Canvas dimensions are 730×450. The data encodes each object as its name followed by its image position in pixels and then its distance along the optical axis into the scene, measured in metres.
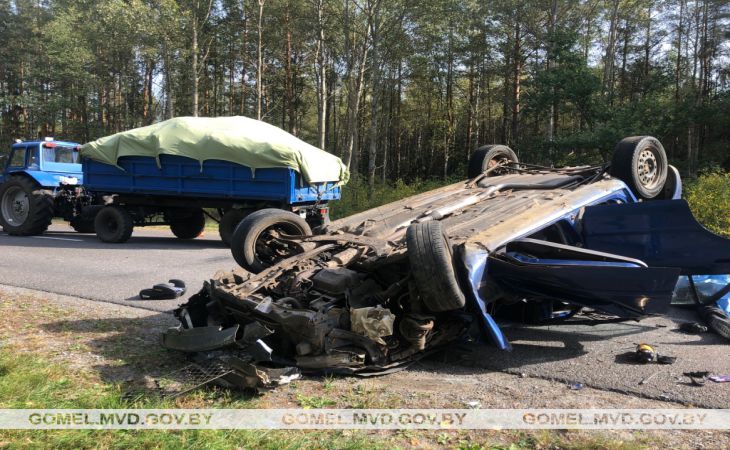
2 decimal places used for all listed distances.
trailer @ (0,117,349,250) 9.94
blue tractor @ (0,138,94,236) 12.05
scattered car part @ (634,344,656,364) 3.66
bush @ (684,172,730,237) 9.05
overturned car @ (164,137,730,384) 3.33
